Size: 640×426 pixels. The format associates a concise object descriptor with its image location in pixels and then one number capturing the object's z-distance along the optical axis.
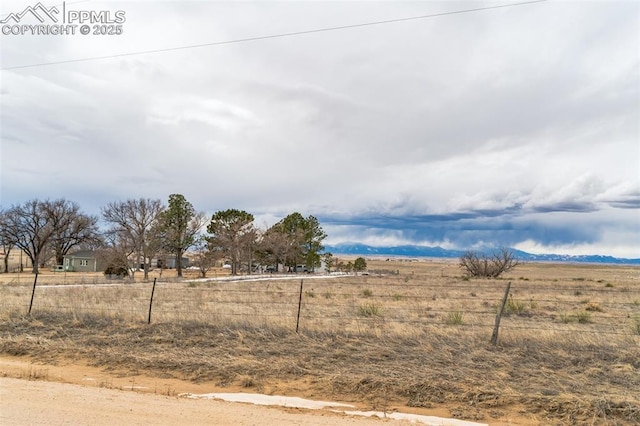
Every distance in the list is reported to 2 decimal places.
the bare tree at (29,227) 69.94
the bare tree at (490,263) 52.41
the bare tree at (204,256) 59.97
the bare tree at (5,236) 69.62
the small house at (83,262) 79.56
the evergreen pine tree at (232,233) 63.56
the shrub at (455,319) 14.10
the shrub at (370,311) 16.33
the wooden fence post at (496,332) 10.59
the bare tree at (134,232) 52.78
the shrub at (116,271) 53.53
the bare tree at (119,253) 51.84
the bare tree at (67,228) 74.87
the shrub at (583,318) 16.68
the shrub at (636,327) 13.12
